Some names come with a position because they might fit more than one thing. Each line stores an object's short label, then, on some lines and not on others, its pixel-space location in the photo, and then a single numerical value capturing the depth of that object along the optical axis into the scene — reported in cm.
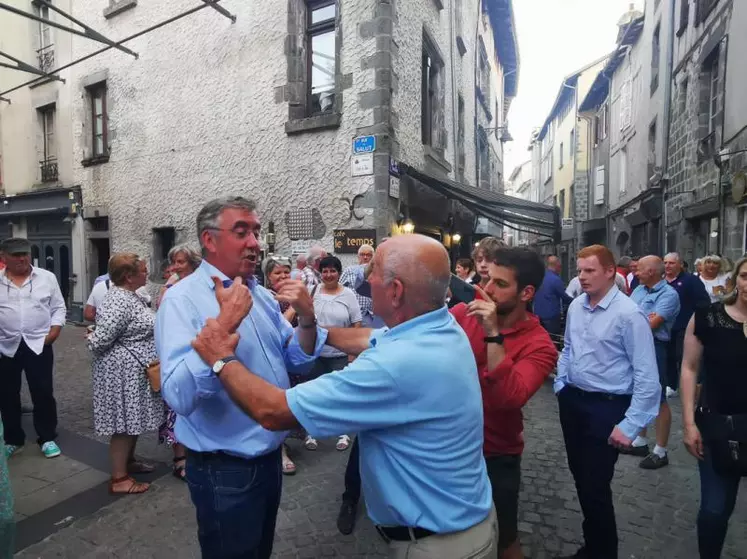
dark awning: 855
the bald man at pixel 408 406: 129
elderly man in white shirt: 422
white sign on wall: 742
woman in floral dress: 350
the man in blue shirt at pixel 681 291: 531
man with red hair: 252
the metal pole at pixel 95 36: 738
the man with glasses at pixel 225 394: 171
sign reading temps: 741
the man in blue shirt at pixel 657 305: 453
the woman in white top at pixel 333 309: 446
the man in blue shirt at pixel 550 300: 720
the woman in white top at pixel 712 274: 654
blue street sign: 738
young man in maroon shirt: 197
